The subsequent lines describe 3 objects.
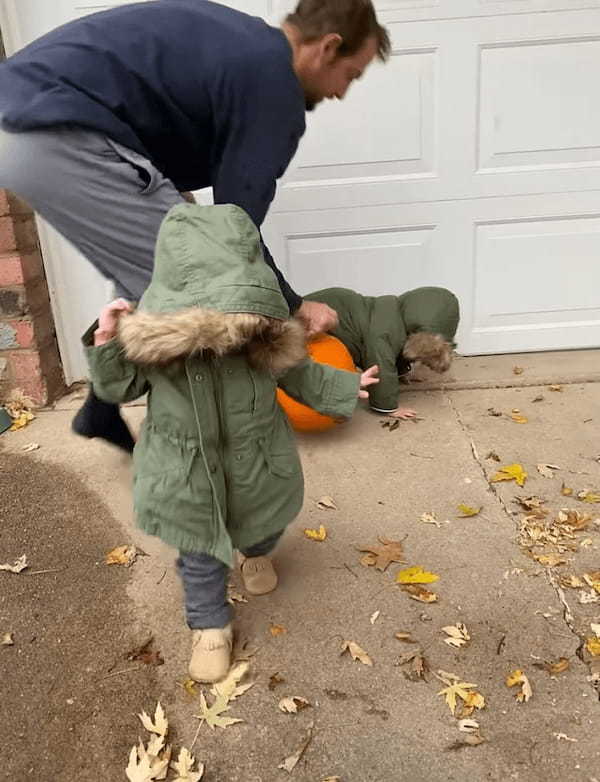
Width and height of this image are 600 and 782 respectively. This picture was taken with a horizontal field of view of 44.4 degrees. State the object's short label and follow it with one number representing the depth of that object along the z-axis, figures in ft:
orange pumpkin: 10.75
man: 6.92
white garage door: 12.08
